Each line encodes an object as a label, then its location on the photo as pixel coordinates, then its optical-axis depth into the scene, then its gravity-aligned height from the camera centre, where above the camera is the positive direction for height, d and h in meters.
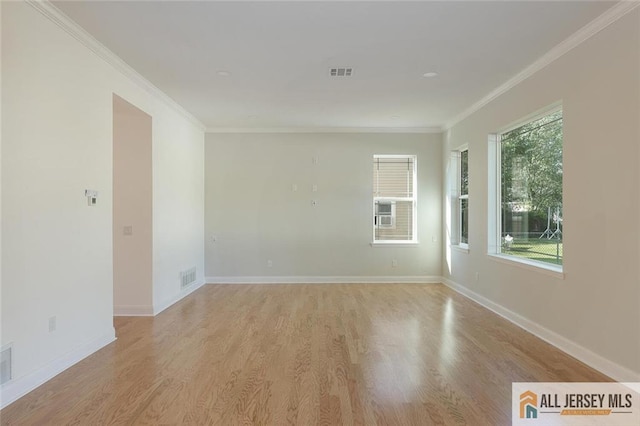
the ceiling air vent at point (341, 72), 3.86 +1.50
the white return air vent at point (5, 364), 2.33 -0.98
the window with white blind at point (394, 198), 6.76 +0.24
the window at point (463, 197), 5.73 +0.21
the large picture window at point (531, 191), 3.63 +0.22
